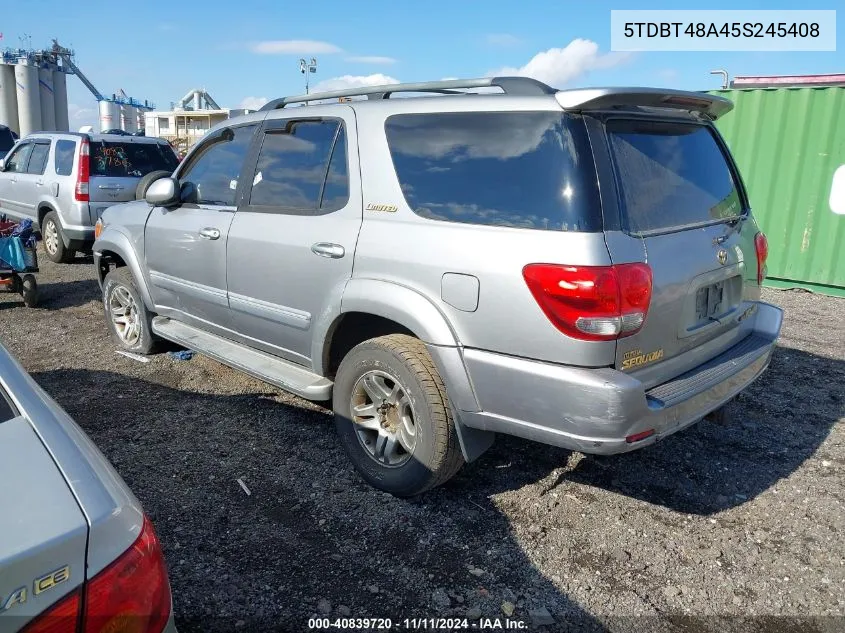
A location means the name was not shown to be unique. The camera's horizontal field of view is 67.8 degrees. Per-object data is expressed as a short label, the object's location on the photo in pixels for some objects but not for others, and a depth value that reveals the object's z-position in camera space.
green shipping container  8.23
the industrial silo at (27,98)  45.09
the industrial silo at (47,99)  47.50
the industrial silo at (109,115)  55.19
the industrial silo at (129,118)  59.66
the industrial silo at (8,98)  44.16
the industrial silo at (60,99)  50.84
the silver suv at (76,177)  8.74
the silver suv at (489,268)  2.54
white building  51.81
